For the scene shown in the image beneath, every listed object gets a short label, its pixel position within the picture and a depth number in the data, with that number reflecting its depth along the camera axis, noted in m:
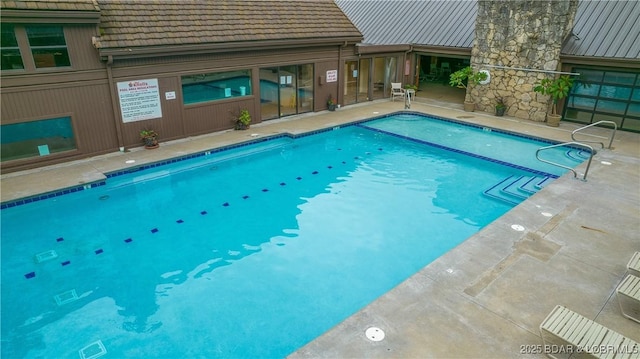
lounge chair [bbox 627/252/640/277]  5.39
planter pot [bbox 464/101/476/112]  16.14
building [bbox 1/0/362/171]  9.44
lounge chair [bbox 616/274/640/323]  4.90
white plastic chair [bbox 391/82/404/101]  18.09
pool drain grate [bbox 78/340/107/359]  5.10
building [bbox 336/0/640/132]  13.09
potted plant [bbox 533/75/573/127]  13.32
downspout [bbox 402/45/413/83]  17.98
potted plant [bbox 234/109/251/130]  13.48
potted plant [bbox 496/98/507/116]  15.27
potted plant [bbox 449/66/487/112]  15.41
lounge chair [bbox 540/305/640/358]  4.11
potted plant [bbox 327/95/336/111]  16.16
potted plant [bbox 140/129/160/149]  11.58
